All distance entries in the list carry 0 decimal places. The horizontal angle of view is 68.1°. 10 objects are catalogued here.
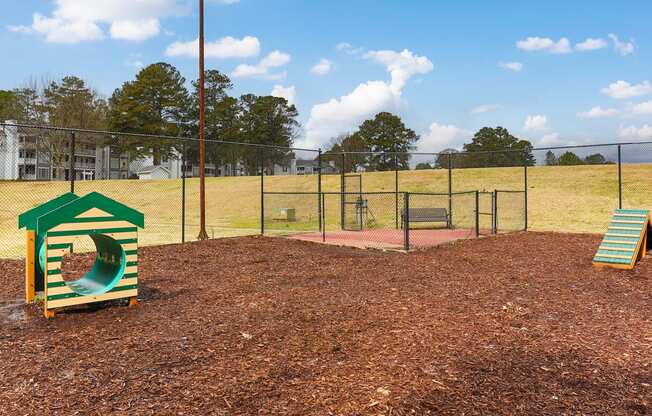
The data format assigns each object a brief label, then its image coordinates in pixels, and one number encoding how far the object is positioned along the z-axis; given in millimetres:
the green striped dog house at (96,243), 5066
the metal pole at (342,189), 15186
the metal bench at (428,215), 15441
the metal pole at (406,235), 10164
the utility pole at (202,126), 12406
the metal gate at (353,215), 15755
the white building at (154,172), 49375
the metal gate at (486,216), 14445
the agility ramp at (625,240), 8555
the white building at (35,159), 38281
